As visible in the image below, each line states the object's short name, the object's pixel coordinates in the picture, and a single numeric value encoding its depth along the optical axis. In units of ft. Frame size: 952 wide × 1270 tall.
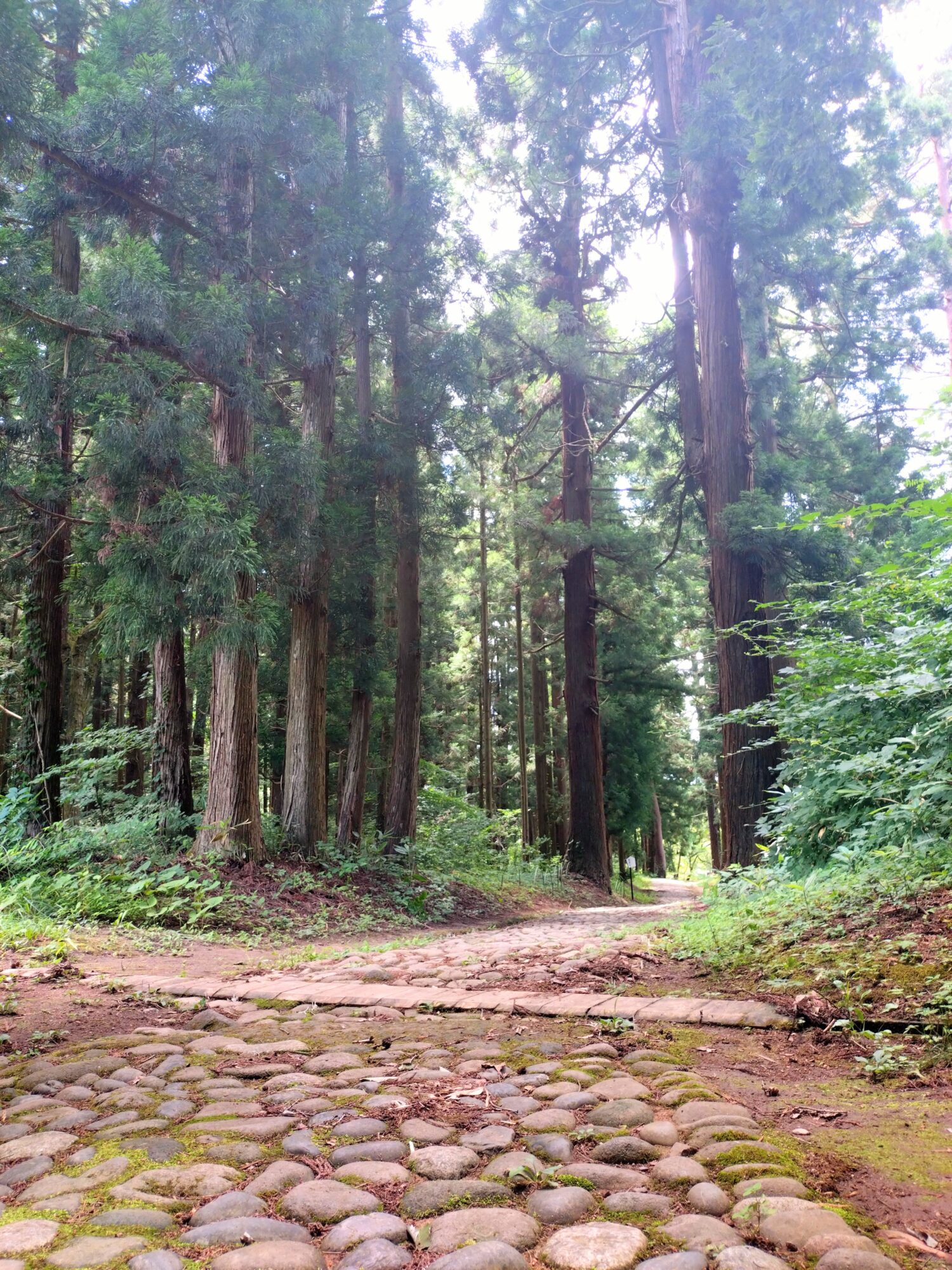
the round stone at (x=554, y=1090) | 8.16
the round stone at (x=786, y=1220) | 5.09
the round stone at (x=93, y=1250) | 5.16
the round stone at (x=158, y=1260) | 5.07
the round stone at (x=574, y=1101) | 7.85
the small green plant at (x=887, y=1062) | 8.62
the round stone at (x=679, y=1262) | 4.81
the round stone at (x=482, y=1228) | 5.37
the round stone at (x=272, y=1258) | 5.08
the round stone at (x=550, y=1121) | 7.30
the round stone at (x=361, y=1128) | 7.38
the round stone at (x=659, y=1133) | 6.90
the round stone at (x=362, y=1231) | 5.46
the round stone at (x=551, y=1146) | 6.73
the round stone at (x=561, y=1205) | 5.67
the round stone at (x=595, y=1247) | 5.03
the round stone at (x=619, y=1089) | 8.07
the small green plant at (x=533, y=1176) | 6.21
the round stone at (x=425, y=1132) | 7.20
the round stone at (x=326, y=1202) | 5.88
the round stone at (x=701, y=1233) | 5.08
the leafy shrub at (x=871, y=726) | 13.97
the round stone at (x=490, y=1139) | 6.98
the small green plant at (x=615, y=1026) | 10.84
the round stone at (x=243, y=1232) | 5.46
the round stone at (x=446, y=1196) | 5.90
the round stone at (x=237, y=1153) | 6.89
